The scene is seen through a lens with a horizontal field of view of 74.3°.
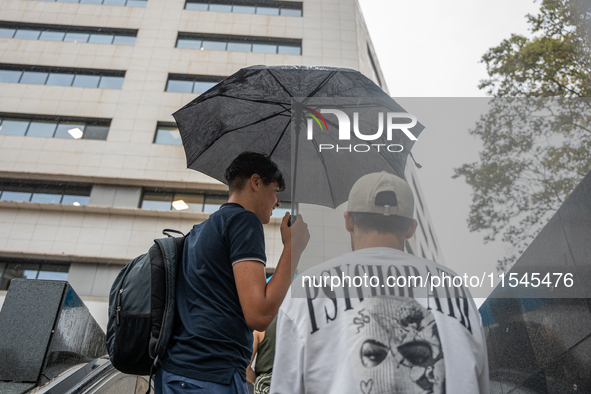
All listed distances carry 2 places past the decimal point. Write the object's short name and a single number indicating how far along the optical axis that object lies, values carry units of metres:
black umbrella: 3.01
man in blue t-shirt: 1.64
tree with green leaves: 8.34
